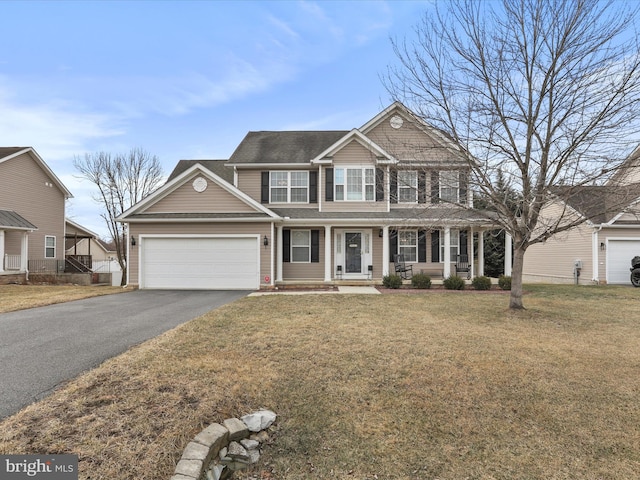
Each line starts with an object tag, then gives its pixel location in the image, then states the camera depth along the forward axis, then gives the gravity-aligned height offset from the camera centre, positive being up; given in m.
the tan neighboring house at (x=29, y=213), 18.52 +2.18
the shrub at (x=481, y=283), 13.74 -1.34
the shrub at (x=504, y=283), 14.01 -1.37
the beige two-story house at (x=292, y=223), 14.24 +1.07
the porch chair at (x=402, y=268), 15.17 -0.82
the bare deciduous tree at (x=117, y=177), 21.61 +4.55
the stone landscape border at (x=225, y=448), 2.71 -1.72
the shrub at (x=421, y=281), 13.91 -1.27
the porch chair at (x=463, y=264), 15.71 -0.68
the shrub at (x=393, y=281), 13.71 -1.25
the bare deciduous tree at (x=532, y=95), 7.41 +3.44
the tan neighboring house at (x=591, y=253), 17.38 -0.26
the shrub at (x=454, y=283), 13.65 -1.32
